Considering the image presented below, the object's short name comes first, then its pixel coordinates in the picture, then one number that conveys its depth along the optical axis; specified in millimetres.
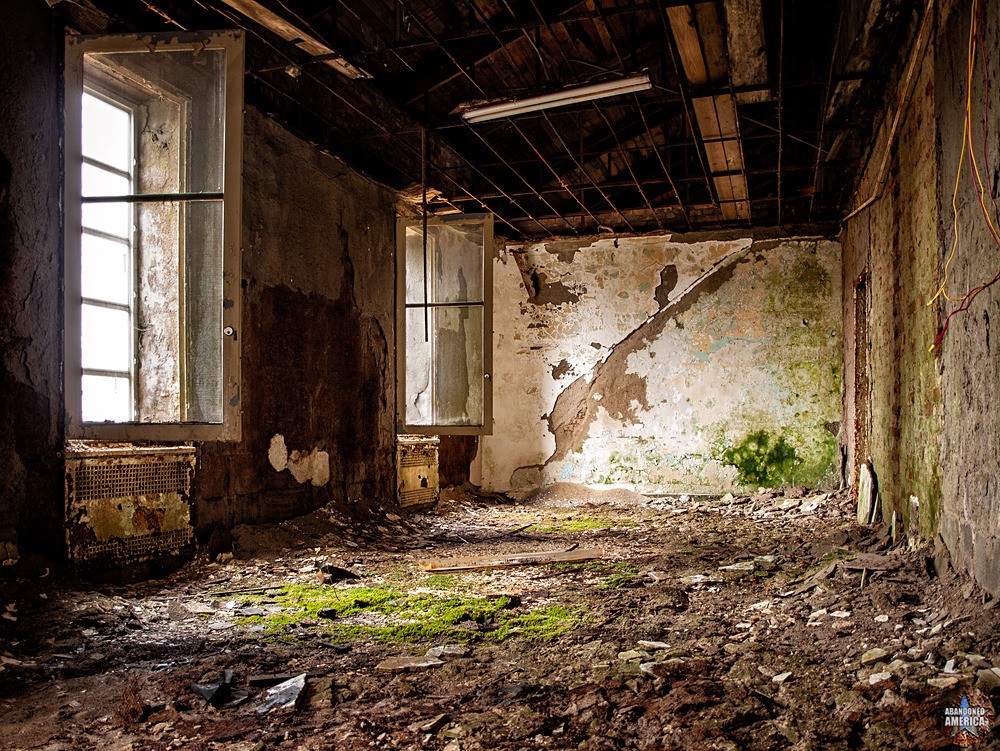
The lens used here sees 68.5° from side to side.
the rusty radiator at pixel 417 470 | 6414
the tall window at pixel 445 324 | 6016
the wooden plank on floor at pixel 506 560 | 4355
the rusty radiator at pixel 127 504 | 3452
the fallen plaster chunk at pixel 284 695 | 2272
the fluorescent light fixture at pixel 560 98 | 4074
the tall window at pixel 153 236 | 3391
